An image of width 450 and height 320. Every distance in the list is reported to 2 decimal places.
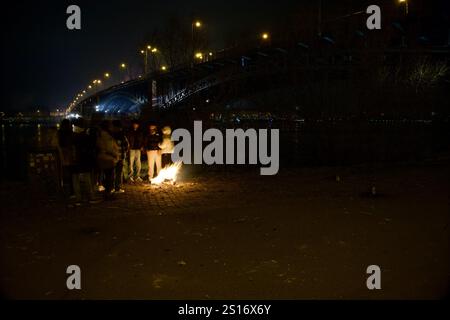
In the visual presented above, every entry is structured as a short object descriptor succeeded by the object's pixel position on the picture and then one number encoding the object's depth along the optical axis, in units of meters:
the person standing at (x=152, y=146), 12.94
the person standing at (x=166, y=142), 13.11
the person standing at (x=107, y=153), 10.20
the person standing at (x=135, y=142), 13.05
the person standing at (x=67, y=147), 10.44
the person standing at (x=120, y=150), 11.49
